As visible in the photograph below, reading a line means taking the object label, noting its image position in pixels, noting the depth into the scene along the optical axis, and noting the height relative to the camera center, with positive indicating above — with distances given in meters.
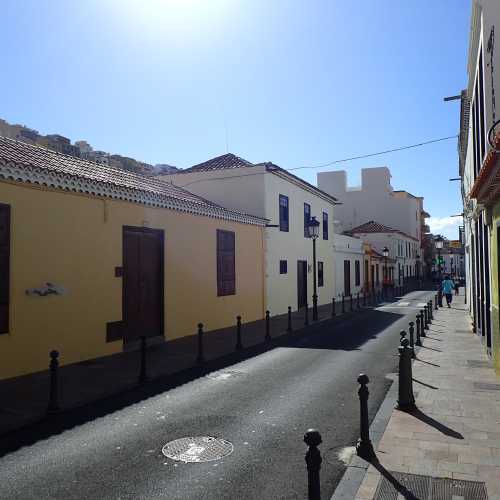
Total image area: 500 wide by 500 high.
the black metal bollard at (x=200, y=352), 10.50 -1.75
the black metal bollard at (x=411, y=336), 11.04 -1.50
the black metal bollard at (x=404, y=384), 7.01 -1.66
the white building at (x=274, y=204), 20.62 +3.06
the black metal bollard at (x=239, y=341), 12.26 -1.77
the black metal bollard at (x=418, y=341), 12.88 -1.91
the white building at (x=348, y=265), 31.50 +0.45
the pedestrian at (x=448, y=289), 24.78 -0.96
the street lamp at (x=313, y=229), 19.80 +1.77
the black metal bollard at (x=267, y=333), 13.79 -1.77
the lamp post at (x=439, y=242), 31.11 +1.84
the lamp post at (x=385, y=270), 35.61 +0.02
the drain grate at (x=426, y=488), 4.24 -1.98
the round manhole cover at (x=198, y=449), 5.27 -2.02
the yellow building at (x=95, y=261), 9.27 +0.29
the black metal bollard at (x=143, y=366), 8.73 -1.71
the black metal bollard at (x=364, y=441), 5.26 -1.88
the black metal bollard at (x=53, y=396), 6.83 -1.75
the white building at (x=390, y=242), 48.47 +2.99
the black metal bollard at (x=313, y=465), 3.47 -1.40
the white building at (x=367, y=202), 56.38 +8.10
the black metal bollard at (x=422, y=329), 14.42 -1.76
